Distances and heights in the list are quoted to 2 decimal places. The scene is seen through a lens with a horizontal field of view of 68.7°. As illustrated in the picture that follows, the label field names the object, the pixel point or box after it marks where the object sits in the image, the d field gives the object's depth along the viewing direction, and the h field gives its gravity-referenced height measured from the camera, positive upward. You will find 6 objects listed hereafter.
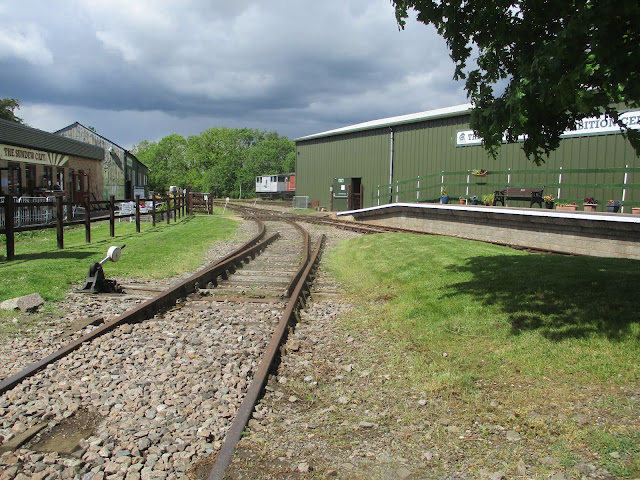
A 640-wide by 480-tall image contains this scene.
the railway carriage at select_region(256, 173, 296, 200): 64.69 +1.72
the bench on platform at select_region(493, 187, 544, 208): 16.76 +0.36
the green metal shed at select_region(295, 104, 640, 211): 16.55 +2.01
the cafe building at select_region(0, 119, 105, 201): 22.88 +1.76
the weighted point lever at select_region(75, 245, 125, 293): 7.62 -1.41
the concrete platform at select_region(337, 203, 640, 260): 9.77 -0.63
